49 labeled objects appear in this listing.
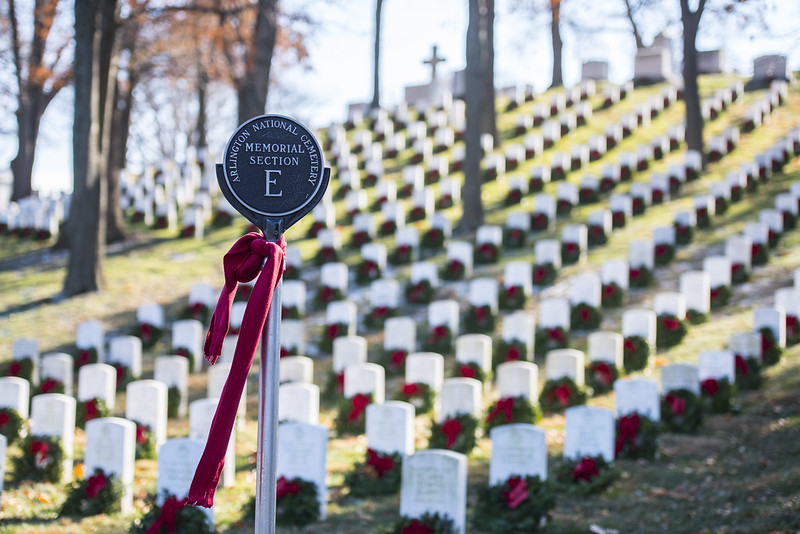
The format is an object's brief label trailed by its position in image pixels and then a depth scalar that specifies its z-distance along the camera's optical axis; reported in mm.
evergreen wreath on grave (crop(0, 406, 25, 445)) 8484
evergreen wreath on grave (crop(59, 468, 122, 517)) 6621
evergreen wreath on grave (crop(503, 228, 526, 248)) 14914
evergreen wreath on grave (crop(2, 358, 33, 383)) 10430
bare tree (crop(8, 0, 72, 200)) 19391
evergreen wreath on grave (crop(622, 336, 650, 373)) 9867
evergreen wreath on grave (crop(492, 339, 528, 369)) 10258
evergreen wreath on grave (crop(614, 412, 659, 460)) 7453
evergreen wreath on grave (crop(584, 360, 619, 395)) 9438
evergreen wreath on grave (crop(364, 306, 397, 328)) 12336
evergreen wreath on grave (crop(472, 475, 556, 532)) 6113
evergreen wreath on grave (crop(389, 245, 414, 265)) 14695
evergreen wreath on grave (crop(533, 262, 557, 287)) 13078
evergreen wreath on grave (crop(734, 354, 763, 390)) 9055
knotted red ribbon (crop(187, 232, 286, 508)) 3447
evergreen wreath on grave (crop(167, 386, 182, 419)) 9688
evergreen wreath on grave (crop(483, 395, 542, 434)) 8398
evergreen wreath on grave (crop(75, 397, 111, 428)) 9008
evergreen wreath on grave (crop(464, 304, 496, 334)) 11719
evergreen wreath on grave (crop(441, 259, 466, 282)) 13562
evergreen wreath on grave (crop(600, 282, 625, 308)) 12000
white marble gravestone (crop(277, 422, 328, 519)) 6652
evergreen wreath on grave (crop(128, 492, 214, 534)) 5828
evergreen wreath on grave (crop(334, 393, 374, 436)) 8812
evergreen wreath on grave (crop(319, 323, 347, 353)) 11664
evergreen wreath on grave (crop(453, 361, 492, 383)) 9750
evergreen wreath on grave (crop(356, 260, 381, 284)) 14078
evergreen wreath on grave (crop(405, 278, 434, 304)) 12930
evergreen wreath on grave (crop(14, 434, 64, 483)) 7594
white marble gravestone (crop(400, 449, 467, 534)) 5961
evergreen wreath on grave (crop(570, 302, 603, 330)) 11391
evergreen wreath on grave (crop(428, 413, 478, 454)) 7922
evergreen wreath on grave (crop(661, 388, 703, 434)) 8094
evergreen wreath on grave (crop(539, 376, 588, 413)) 8977
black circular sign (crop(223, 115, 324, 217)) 3590
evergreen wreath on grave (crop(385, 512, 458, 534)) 5809
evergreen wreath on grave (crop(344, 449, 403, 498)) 7121
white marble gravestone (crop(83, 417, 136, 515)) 6812
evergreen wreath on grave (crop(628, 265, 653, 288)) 12586
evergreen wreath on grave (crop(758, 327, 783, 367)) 9562
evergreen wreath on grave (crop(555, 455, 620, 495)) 6734
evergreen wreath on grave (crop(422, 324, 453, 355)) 11172
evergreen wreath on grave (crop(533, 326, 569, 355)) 10820
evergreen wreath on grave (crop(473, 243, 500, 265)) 14242
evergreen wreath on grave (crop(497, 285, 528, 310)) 12273
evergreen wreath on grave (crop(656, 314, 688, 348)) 10531
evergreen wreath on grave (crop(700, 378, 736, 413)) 8570
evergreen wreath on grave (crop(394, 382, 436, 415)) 9289
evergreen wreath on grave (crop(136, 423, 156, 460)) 8188
